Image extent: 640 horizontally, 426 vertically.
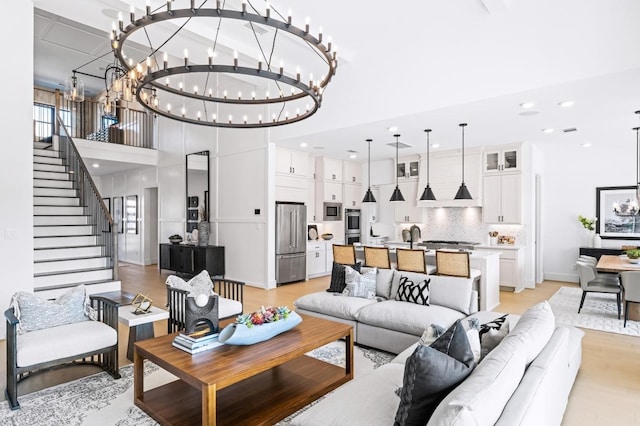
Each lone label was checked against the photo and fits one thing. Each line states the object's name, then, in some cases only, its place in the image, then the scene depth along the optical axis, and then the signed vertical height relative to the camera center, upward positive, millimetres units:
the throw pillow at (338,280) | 4582 -787
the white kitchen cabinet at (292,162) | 7711 +1108
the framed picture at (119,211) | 12281 +147
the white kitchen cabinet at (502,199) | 7379 +315
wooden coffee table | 2305 -1246
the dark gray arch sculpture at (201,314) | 2762 -728
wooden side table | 3500 -978
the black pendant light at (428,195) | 6492 +335
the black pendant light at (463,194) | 6272 +339
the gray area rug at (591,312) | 4820 -1424
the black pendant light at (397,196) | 7047 +346
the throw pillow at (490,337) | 2258 -741
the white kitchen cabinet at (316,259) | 8469 -1004
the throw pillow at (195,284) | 4047 -765
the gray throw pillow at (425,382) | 1551 -692
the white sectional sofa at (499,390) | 1377 -761
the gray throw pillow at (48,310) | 3100 -798
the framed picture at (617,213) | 7488 +22
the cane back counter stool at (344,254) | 6195 -647
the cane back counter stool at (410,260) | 5449 -663
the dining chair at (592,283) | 5172 -977
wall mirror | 8742 +698
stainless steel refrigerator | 7590 -556
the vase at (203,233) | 8391 -392
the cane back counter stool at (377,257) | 5751 -646
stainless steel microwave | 9050 +93
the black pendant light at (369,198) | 7129 +316
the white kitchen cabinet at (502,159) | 7407 +1092
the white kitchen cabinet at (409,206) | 8758 +201
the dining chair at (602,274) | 5460 -926
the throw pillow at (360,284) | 4379 -802
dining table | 5094 -735
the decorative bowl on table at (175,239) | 9094 -565
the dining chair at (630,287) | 4758 -916
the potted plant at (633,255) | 5752 -624
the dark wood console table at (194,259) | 8000 -952
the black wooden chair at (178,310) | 3701 -967
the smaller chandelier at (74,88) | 5043 +1702
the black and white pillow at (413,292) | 3977 -820
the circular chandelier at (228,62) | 2408 +2204
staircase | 5617 -397
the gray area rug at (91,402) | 2609 -1399
